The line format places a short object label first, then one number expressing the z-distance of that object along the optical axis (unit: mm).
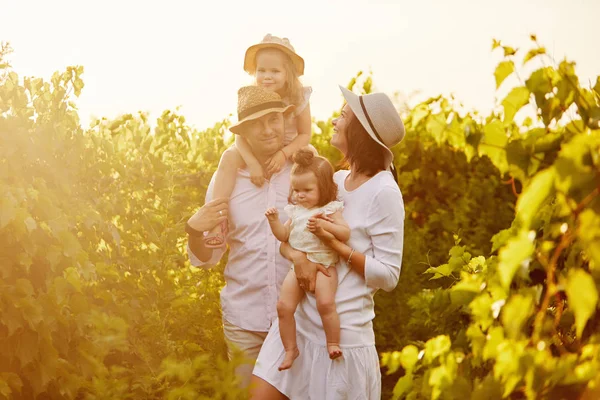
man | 3662
